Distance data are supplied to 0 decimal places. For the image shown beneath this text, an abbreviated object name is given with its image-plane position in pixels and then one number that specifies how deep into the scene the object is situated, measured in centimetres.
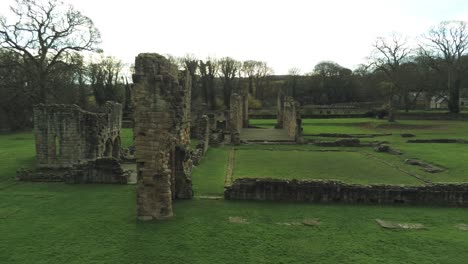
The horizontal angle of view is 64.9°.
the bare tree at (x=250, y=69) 7475
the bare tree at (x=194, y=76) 6017
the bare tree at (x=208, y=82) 6488
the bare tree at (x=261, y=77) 7531
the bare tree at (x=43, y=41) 2902
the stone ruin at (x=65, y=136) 1748
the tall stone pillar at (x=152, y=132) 968
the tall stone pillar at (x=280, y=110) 4203
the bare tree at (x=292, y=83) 7100
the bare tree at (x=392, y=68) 4062
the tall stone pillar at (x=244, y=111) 4147
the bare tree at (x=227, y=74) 6625
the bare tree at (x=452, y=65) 4634
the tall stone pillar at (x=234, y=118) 2694
